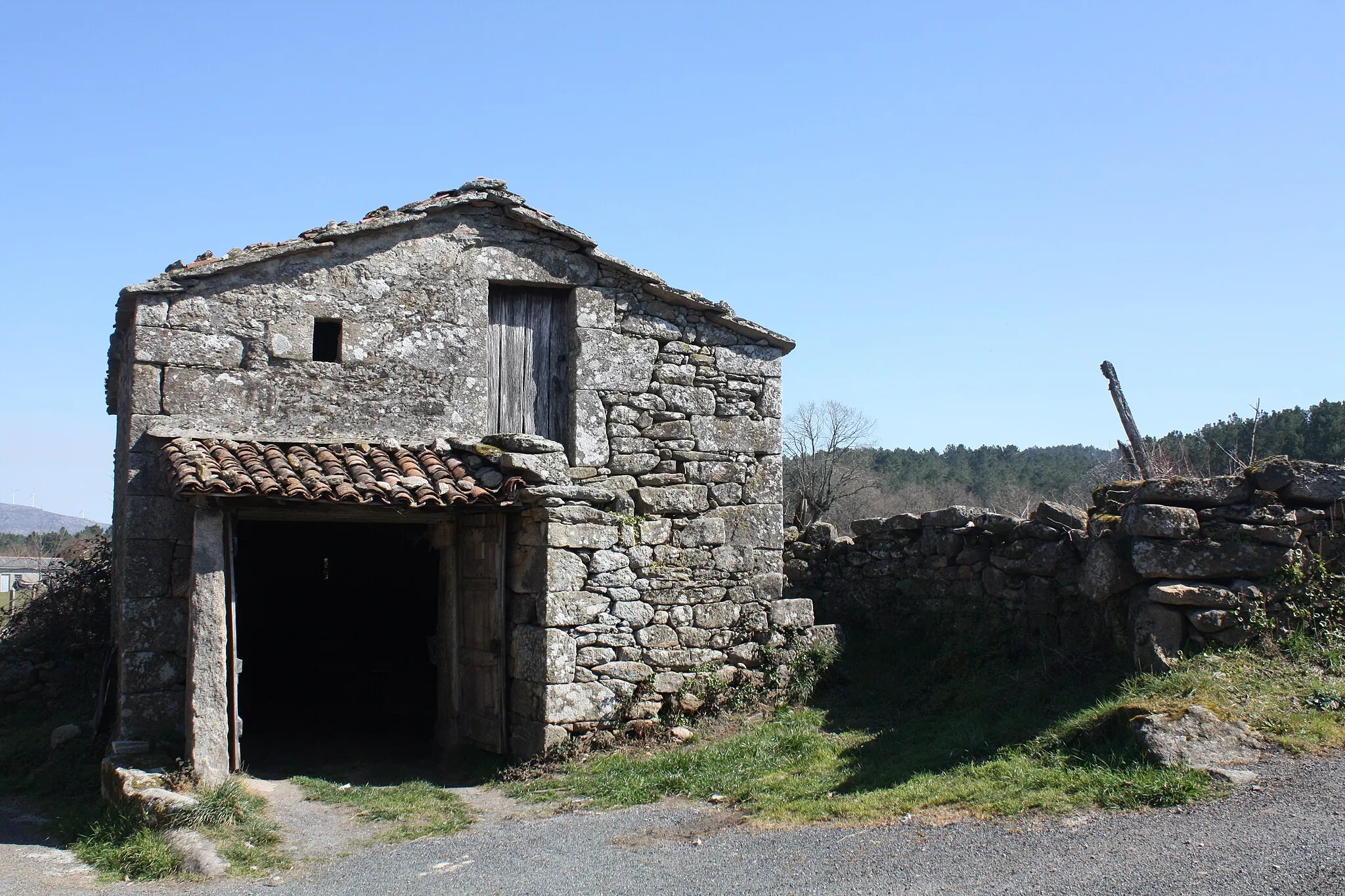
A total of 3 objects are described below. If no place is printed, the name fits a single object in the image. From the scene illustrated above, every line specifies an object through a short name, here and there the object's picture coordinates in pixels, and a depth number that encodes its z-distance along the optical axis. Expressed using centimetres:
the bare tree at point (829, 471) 3169
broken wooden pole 1099
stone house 854
